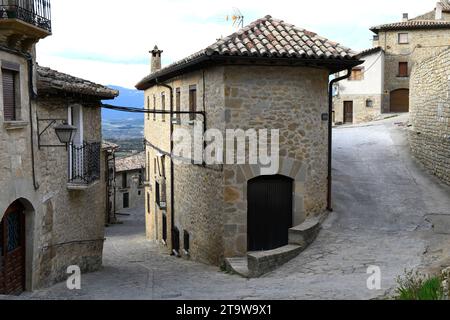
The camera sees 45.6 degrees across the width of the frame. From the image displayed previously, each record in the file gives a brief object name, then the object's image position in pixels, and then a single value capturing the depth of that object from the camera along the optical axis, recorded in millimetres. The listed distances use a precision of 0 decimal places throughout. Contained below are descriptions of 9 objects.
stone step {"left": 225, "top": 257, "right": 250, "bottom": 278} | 11259
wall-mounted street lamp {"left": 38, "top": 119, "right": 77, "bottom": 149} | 10023
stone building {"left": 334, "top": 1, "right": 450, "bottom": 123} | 37188
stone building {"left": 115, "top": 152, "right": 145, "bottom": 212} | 46469
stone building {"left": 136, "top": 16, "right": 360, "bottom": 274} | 12008
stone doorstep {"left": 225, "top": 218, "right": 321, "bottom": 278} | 10945
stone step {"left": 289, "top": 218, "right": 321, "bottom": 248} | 11617
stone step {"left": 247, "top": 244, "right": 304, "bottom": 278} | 10891
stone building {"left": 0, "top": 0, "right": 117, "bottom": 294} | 9164
